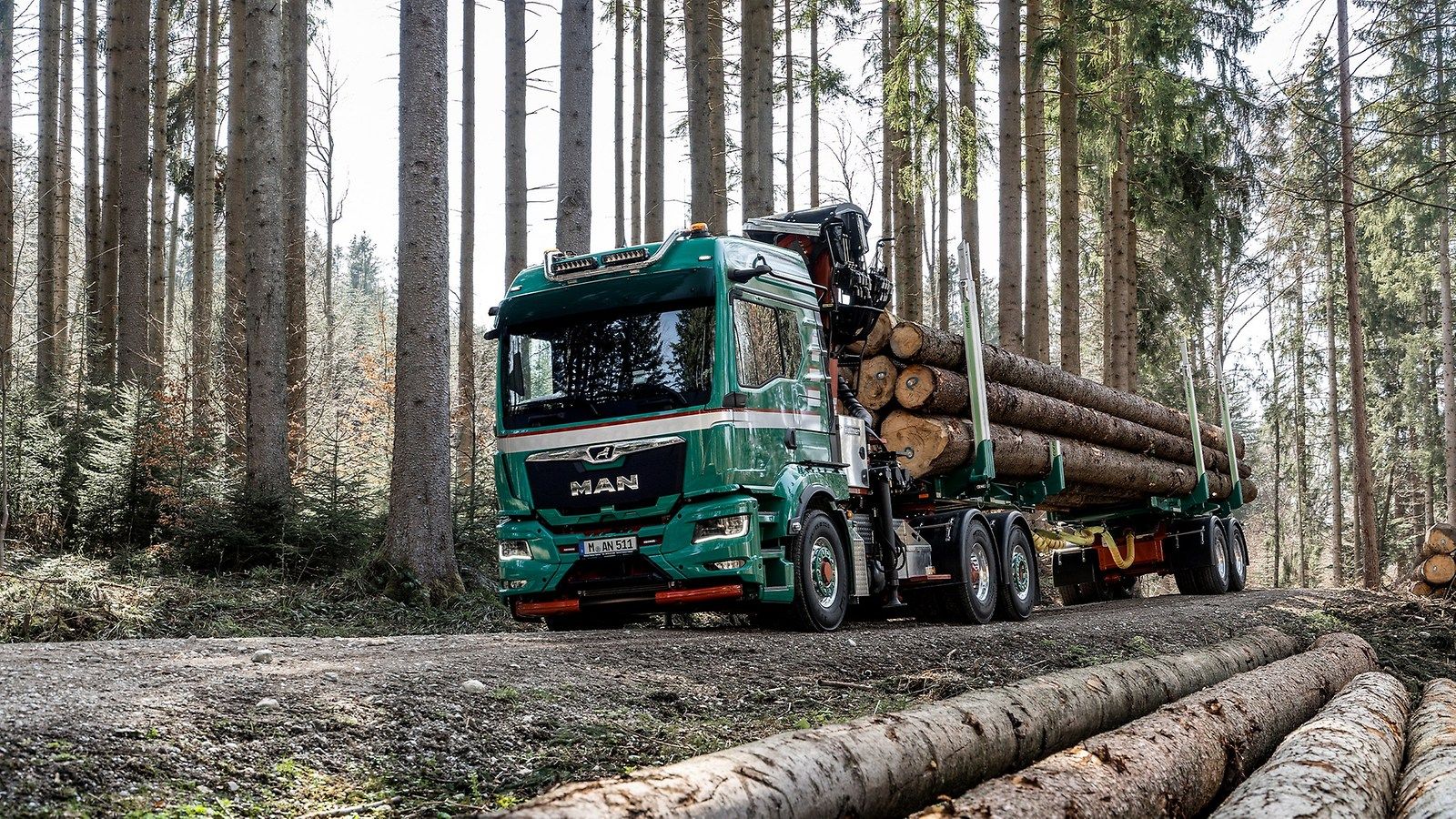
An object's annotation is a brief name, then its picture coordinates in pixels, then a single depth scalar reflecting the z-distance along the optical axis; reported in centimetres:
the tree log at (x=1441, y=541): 1808
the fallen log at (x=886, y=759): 307
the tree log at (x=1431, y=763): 380
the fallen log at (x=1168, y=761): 377
